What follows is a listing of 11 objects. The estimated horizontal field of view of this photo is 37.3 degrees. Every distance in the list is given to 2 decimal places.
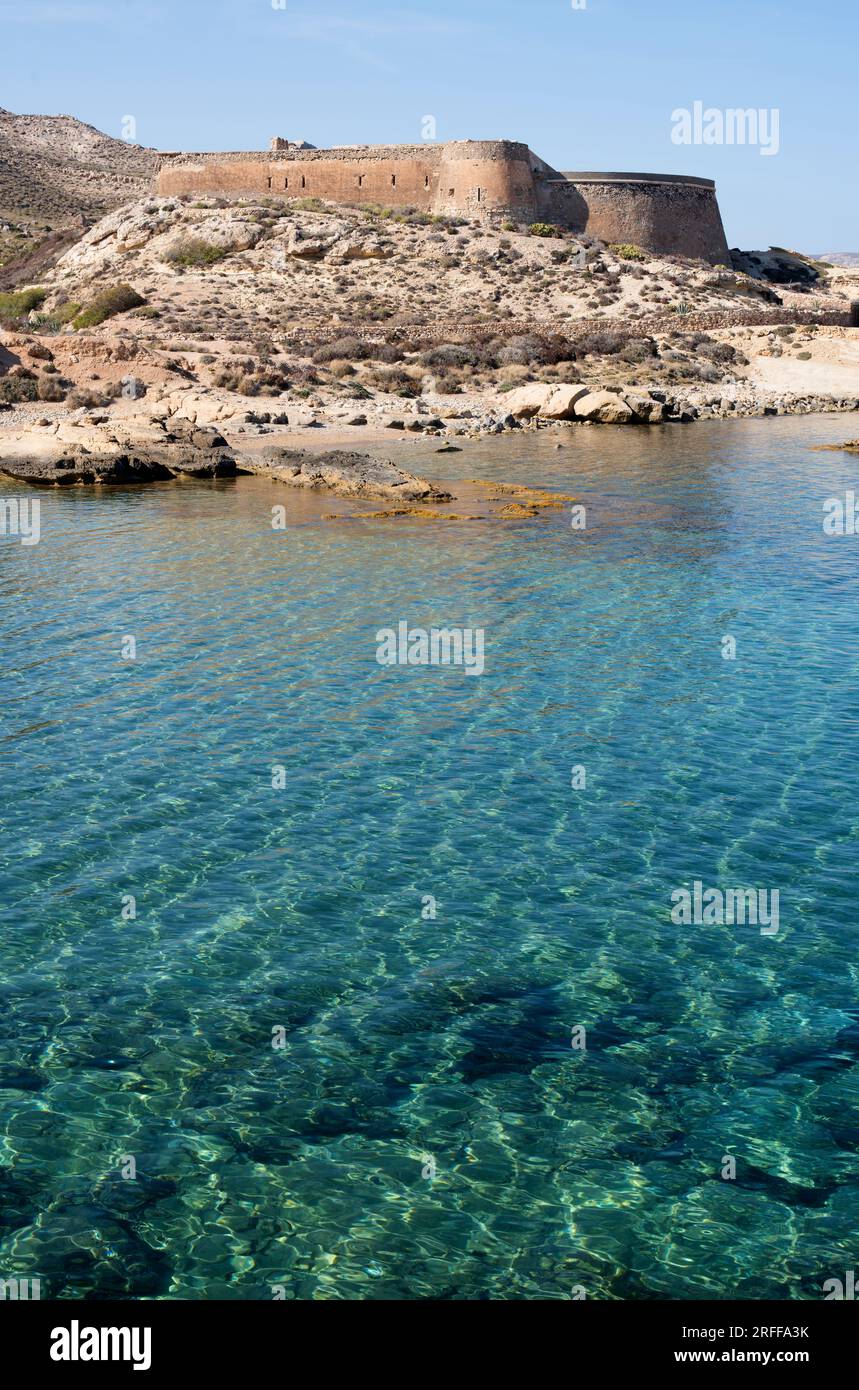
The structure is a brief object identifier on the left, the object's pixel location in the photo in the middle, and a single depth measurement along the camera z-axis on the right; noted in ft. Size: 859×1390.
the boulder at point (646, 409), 154.20
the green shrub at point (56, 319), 204.54
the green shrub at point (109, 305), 201.57
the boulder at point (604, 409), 151.64
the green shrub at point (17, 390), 143.33
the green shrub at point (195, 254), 242.78
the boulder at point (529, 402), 152.76
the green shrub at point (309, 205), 268.58
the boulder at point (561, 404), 152.05
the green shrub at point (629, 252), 262.26
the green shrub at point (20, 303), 233.76
